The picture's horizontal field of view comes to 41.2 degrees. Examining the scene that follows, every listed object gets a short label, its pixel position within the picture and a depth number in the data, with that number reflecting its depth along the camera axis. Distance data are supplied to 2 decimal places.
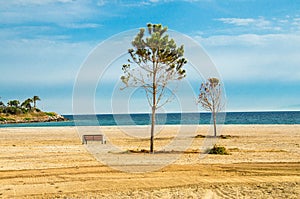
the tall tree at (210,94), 37.44
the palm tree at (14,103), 155.75
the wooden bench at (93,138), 29.47
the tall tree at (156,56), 22.00
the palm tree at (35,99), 157.62
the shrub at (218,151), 21.91
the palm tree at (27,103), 156.62
